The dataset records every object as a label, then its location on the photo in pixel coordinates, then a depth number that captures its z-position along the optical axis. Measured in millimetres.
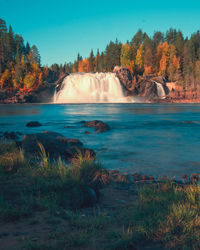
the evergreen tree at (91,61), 118875
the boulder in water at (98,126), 16266
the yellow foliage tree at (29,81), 74375
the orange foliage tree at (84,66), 124525
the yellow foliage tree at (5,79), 73750
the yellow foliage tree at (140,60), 92625
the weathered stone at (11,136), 12953
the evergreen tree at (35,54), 89125
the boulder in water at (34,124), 19875
